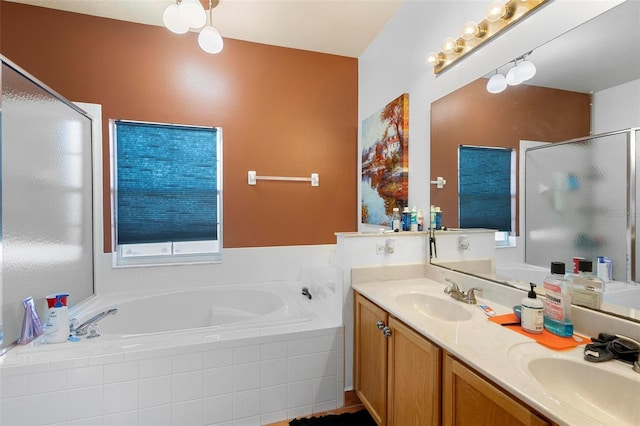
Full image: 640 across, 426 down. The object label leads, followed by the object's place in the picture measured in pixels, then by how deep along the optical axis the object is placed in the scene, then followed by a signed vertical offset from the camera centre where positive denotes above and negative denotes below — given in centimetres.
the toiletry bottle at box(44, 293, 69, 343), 161 -62
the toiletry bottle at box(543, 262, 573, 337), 104 -34
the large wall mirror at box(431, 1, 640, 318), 100 +48
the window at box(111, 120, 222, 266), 249 +17
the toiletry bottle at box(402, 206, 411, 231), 201 -6
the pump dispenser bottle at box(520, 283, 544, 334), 107 -38
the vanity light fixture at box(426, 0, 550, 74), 134 +94
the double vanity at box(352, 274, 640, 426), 77 -50
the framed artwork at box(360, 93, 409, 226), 218 +42
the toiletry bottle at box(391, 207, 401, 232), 207 -6
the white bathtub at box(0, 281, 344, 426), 142 -87
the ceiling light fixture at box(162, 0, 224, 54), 174 +119
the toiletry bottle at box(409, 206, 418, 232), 199 -7
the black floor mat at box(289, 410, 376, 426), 172 -124
